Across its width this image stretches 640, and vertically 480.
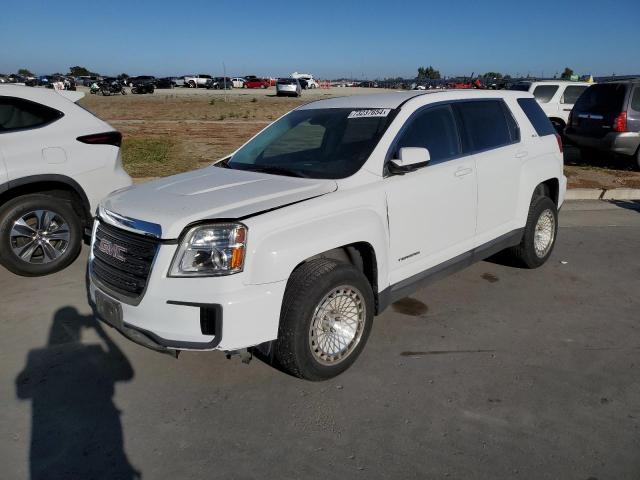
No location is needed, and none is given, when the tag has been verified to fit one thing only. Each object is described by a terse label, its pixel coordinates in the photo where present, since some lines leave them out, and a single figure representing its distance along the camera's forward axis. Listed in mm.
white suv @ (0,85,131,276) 5016
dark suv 10461
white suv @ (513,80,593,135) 14719
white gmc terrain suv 2959
